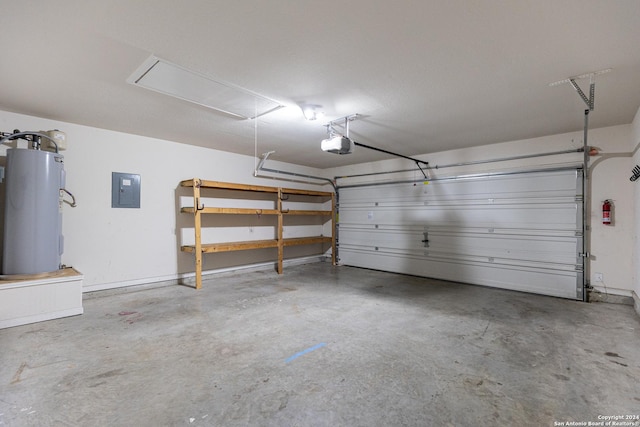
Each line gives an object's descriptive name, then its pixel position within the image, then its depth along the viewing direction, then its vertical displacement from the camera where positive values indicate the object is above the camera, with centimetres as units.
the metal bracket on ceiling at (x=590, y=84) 254 +119
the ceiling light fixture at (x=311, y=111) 328 +117
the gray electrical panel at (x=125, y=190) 434 +35
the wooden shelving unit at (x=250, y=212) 470 +1
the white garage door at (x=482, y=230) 430 -29
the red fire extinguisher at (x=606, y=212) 393 +2
